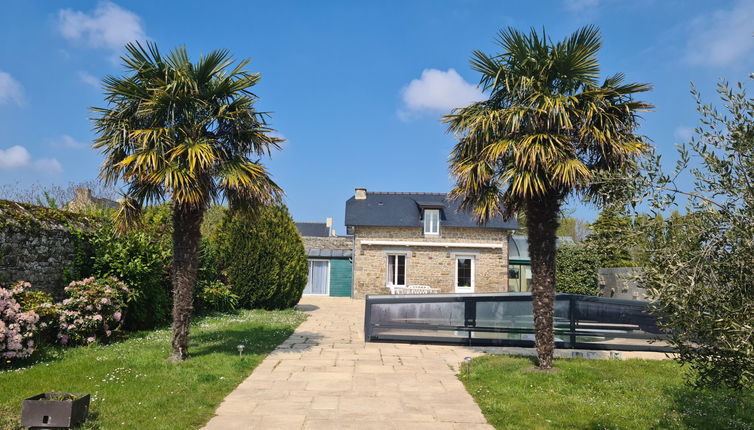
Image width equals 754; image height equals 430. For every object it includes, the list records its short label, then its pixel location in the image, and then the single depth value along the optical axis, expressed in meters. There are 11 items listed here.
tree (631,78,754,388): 3.11
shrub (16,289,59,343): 7.87
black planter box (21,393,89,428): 4.53
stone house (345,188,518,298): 23.55
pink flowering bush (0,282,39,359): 6.96
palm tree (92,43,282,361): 7.42
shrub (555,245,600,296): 20.59
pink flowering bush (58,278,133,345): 8.54
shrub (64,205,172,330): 10.17
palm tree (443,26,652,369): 7.35
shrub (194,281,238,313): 14.26
